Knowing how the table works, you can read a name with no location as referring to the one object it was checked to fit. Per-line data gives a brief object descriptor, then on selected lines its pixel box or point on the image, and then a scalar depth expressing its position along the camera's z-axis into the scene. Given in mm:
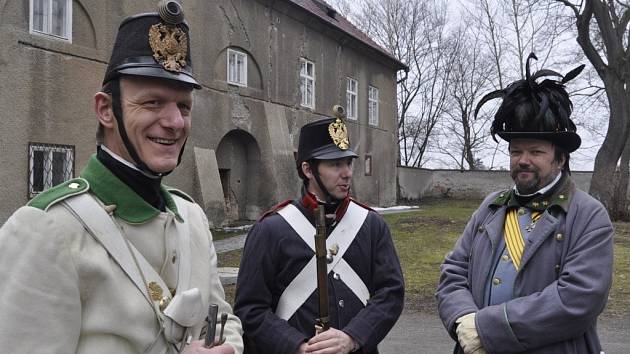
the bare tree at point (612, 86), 20406
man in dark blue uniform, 3152
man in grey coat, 2771
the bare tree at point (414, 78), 39344
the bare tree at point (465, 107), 41656
